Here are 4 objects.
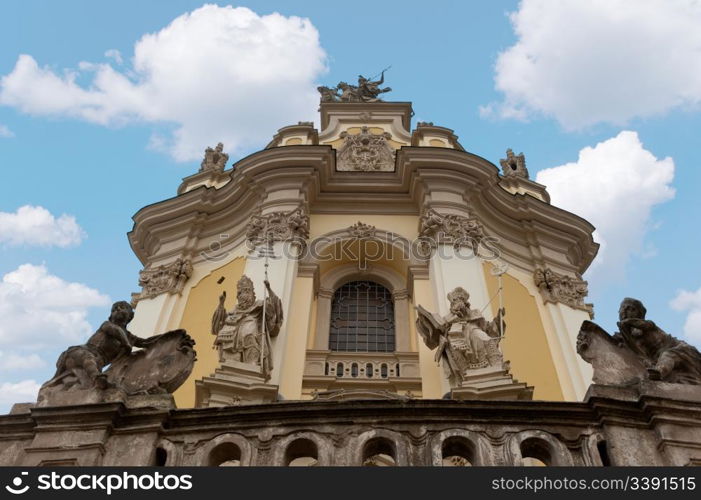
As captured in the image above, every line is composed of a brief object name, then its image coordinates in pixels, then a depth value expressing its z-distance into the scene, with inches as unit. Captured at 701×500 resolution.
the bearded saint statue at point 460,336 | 473.1
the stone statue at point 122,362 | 284.5
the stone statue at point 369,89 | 985.5
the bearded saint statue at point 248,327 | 481.3
